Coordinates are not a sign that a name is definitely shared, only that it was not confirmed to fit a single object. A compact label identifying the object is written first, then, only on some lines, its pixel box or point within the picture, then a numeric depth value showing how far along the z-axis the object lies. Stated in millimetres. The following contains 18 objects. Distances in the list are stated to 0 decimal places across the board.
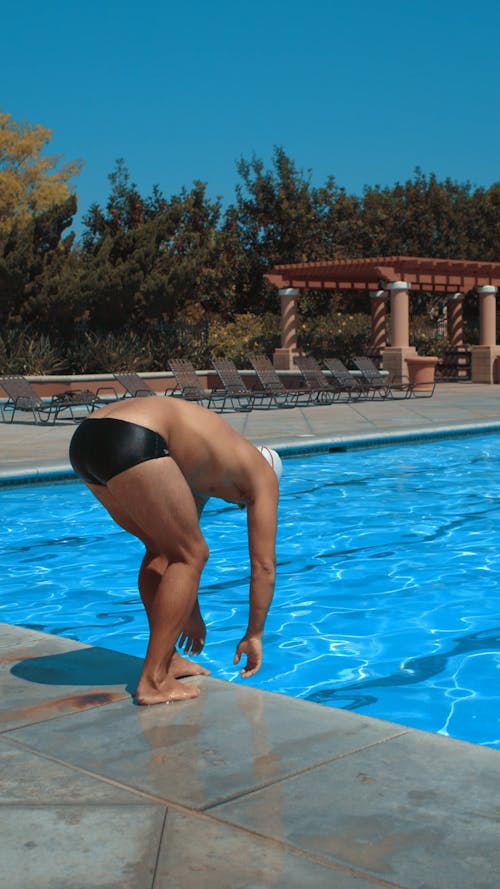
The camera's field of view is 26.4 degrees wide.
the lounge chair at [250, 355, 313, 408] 20422
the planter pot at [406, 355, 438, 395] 25062
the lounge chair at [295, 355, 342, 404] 21172
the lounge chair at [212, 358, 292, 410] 19641
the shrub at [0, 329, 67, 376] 25281
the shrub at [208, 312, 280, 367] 29828
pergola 26125
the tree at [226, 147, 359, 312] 36031
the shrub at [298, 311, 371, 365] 30109
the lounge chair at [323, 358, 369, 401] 21859
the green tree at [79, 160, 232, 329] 28203
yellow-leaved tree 48625
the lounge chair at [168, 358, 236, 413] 19575
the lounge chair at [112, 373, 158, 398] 18547
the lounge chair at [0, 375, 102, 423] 17281
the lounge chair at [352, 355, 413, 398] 22388
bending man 3496
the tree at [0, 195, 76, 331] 26797
